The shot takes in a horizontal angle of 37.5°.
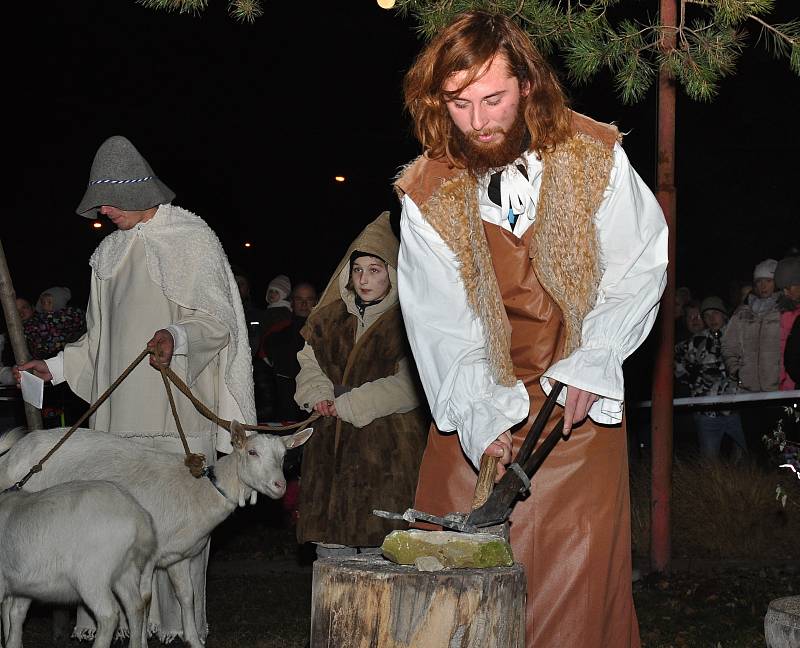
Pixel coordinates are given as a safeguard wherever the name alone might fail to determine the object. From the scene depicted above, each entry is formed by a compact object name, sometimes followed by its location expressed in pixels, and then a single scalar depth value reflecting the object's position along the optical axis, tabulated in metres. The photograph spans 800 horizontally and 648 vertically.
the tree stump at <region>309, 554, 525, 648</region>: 2.81
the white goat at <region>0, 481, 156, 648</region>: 5.46
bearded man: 3.35
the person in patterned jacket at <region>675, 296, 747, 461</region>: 11.43
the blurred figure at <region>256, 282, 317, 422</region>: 10.34
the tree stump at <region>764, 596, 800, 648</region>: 3.74
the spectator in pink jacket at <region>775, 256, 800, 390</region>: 10.59
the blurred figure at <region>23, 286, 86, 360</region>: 11.44
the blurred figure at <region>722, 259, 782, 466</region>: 10.88
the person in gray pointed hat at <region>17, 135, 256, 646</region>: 6.20
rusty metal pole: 7.95
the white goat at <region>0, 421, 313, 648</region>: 6.03
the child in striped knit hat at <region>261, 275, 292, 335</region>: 12.10
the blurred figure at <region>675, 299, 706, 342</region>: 12.34
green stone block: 2.91
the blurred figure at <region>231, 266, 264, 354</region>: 11.20
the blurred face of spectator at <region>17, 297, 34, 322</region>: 12.23
